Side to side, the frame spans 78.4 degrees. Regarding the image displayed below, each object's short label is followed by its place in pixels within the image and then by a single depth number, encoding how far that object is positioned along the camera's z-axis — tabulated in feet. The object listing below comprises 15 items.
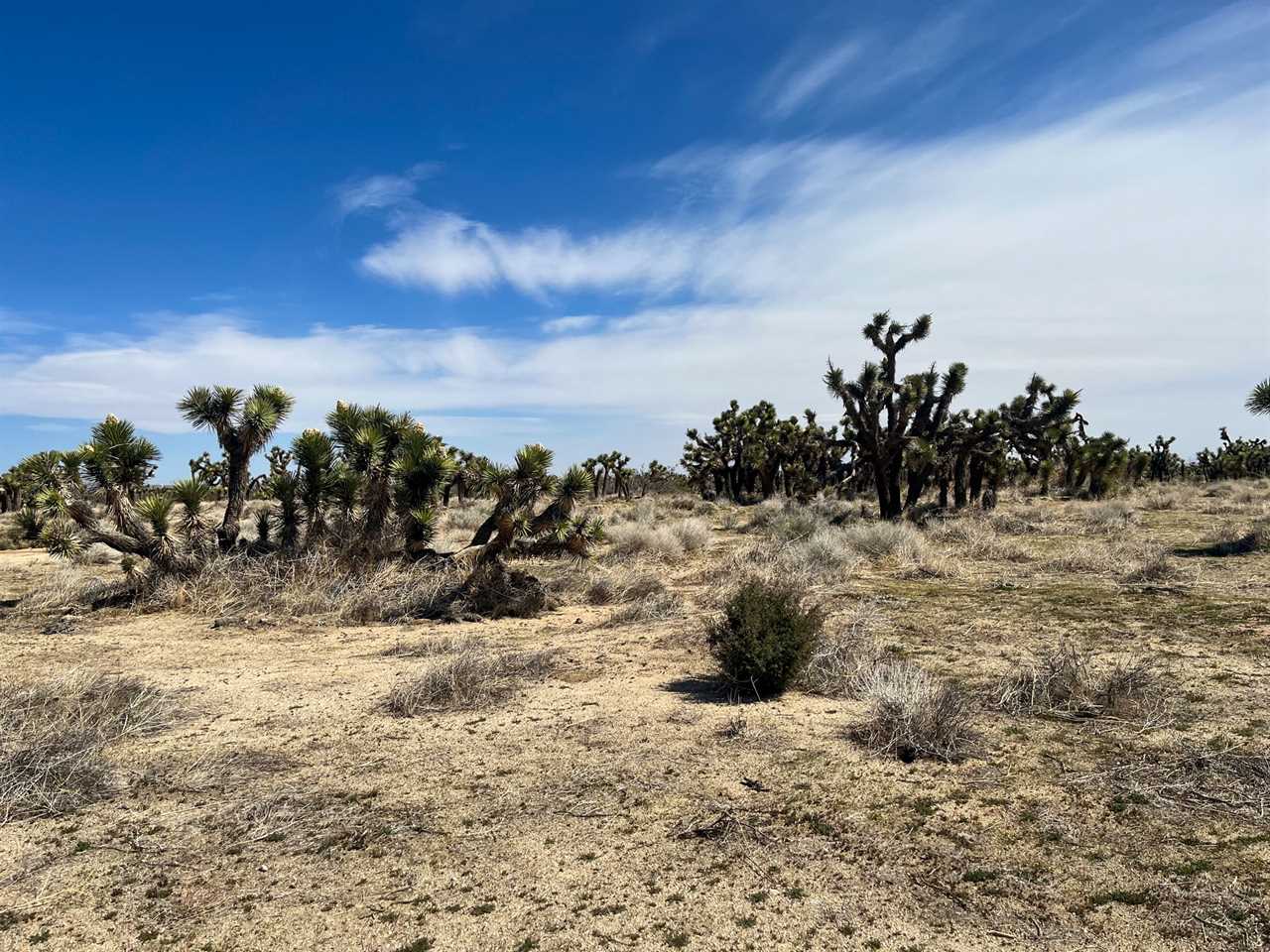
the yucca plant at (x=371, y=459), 44.47
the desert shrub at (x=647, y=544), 56.18
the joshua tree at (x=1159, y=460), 168.76
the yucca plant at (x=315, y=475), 44.45
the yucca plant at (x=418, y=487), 43.86
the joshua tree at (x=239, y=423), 44.57
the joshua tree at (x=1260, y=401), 74.69
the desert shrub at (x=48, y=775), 16.29
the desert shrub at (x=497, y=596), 38.68
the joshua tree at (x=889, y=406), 79.30
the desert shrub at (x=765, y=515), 76.49
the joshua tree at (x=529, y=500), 41.86
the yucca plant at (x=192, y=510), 42.63
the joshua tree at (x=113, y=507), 40.98
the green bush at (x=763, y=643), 23.29
